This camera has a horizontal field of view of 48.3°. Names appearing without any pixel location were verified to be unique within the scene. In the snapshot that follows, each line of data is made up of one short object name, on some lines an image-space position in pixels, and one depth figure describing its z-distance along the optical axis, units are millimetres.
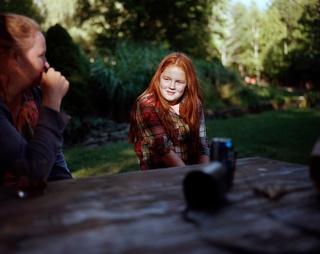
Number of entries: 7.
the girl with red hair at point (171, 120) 2523
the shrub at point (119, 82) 7441
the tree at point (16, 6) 7209
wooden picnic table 823
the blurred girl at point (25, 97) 1429
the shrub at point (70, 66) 6707
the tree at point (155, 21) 16250
